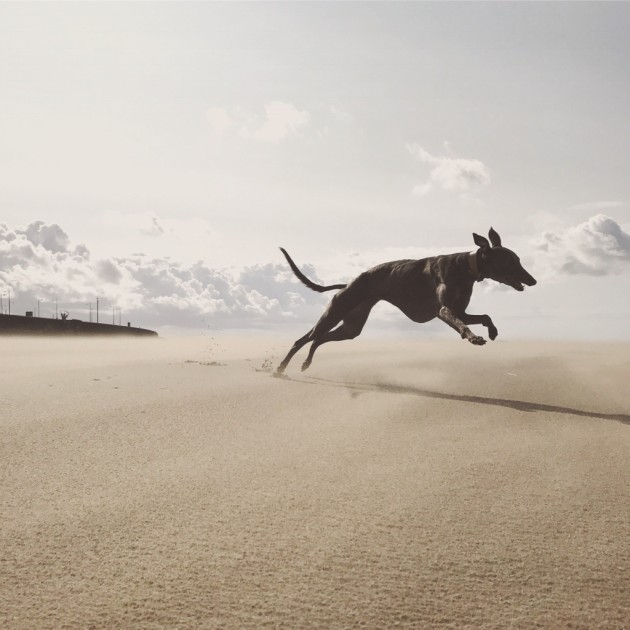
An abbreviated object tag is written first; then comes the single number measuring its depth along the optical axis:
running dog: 5.58
